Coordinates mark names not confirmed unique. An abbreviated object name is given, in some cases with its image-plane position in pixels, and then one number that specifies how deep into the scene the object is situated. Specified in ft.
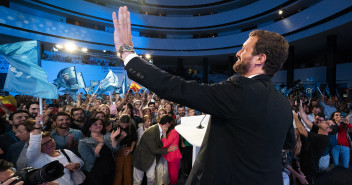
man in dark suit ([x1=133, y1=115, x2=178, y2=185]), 11.07
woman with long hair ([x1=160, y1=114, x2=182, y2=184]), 11.53
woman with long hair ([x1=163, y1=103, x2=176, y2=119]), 17.26
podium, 4.81
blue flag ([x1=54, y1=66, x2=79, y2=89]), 21.39
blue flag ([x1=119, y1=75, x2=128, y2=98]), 24.97
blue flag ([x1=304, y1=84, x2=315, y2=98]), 28.69
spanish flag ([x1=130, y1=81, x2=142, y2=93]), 29.76
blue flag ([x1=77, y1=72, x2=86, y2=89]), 22.84
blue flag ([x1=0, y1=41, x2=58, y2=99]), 10.90
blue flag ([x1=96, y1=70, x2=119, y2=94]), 24.14
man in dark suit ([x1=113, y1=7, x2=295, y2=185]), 2.42
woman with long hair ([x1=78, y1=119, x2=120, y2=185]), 9.16
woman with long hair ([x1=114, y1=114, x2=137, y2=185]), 10.91
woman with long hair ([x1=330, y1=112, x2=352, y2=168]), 13.29
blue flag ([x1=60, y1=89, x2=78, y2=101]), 22.50
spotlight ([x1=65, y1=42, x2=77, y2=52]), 46.58
